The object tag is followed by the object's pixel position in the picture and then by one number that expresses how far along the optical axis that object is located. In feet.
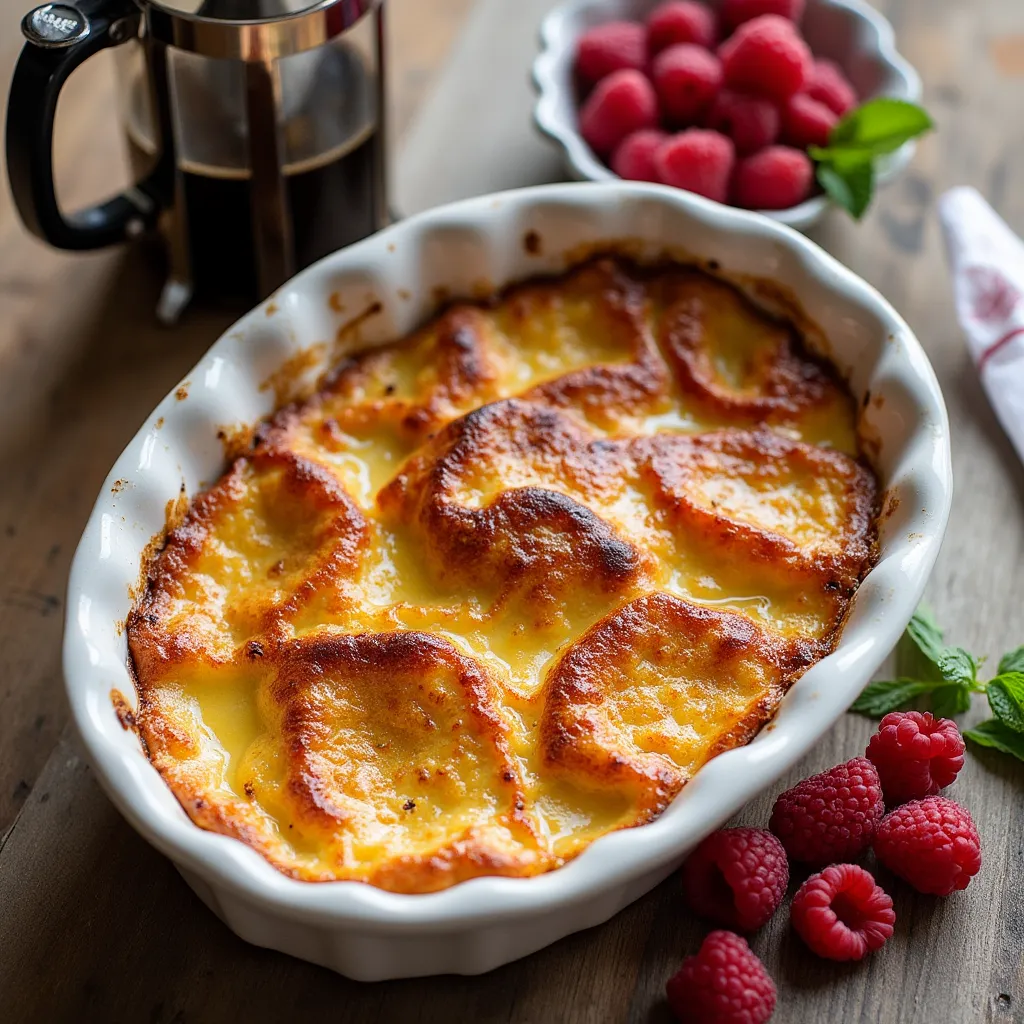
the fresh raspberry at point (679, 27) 2.08
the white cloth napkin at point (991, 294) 1.92
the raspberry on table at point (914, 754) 1.61
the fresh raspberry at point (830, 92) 2.06
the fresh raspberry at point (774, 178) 1.97
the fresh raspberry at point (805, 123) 2.02
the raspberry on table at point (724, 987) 1.48
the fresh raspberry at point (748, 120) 2.00
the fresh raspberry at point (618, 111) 2.02
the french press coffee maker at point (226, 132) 1.74
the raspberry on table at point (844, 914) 1.53
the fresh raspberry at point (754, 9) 2.09
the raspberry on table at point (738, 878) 1.52
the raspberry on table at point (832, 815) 1.57
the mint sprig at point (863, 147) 1.98
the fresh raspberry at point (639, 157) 1.98
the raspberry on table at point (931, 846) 1.56
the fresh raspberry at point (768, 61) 1.99
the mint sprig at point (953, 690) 1.68
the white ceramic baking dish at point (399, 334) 1.41
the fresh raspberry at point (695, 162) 1.94
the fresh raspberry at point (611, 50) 2.09
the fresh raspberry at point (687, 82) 2.01
